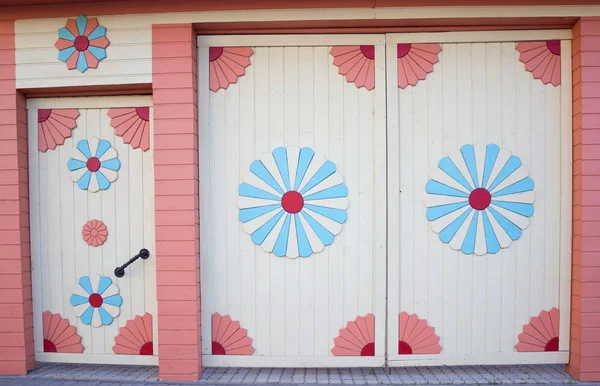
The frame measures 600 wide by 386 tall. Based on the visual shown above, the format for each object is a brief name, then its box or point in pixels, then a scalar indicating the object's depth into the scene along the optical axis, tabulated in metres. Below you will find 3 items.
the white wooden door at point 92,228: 3.68
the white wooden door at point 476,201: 3.55
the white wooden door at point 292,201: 3.57
